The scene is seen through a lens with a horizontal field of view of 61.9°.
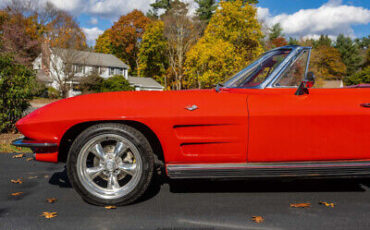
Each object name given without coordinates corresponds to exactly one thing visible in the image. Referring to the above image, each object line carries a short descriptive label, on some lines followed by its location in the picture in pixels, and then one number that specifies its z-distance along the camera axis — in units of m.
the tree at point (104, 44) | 60.03
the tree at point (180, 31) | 35.84
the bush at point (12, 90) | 7.18
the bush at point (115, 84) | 34.75
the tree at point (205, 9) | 55.53
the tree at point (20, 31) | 41.38
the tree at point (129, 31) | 57.72
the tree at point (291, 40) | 55.13
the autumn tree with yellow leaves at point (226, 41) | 26.97
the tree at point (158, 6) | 62.41
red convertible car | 2.83
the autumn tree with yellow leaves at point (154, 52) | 52.16
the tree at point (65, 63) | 29.22
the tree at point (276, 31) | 63.88
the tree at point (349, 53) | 59.83
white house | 29.44
